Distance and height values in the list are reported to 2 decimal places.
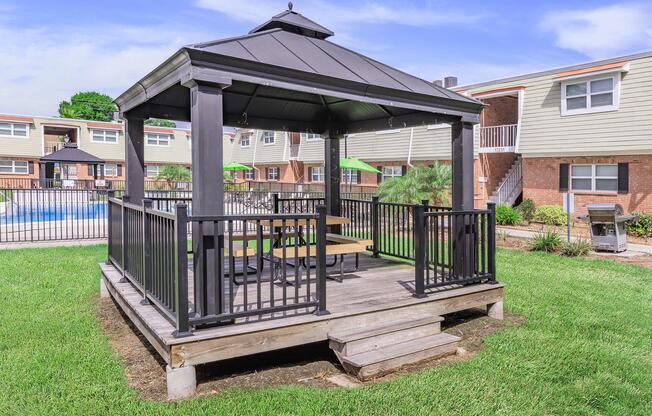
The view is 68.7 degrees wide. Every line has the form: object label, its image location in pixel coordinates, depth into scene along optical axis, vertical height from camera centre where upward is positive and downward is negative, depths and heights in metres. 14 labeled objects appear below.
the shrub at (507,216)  17.11 -1.00
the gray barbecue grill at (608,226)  11.30 -0.95
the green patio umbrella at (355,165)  18.24 +0.95
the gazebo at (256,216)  3.89 -0.04
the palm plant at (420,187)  15.22 +0.06
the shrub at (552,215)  16.81 -0.96
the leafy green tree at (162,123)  57.95 +9.44
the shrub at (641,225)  14.37 -1.15
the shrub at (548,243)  11.36 -1.31
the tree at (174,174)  32.34 +1.09
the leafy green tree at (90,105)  62.49 +11.50
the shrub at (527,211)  17.64 -0.85
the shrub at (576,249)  10.85 -1.39
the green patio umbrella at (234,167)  24.82 +1.19
